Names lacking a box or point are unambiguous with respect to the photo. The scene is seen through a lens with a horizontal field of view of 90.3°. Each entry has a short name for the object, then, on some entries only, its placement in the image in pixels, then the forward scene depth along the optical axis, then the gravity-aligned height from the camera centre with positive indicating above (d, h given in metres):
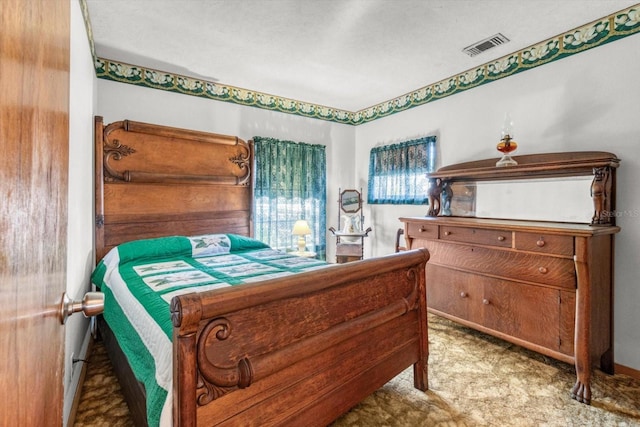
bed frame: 1.09 -0.57
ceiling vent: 2.59 +1.39
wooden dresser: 1.98 -0.47
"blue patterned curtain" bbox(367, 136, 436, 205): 3.72 +0.47
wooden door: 0.38 +0.00
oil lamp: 2.71 +0.54
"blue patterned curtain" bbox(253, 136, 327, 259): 3.91 +0.21
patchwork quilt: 1.30 -0.47
